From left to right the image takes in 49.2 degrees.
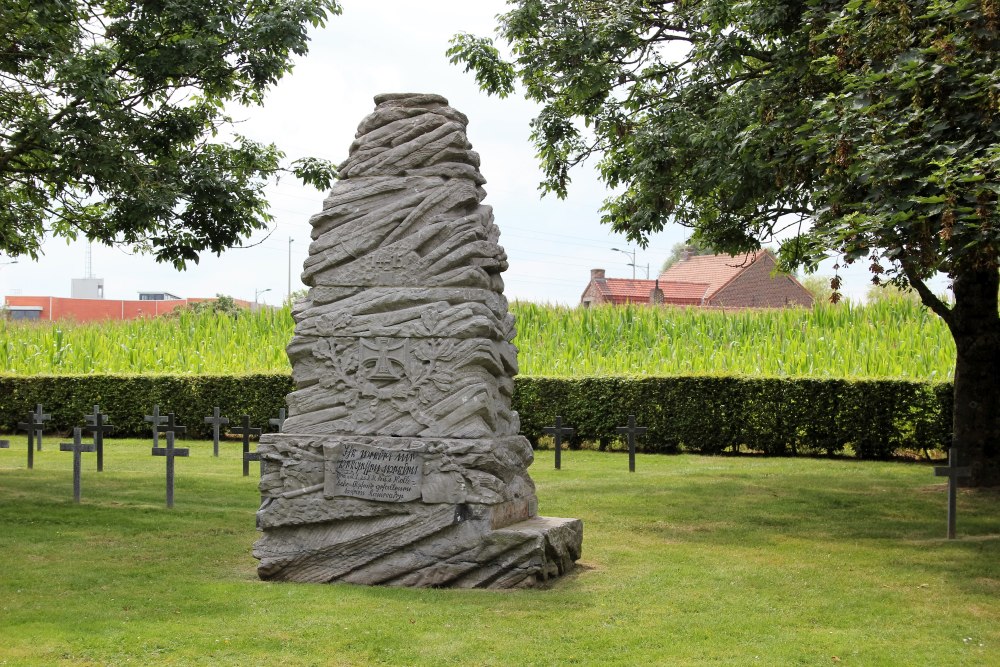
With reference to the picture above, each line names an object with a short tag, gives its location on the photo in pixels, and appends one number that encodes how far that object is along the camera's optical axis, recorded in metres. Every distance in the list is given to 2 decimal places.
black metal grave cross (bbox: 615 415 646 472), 18.30
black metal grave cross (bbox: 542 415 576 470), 18.88
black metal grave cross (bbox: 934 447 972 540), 11.45
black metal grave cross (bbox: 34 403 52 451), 19.73
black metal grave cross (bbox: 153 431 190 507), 13.55
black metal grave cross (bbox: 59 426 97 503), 13.85
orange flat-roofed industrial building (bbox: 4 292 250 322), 60.91
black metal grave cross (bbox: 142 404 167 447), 20.48
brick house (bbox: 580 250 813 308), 47.50
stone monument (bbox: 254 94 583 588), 9.16
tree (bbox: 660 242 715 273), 83.00
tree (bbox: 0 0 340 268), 13.75
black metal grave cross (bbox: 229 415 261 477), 18.14
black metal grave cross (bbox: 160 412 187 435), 16.97
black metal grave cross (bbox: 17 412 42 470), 18.30
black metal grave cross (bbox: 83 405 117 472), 17.83
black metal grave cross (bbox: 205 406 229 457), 20.83
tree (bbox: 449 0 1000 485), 9.17
